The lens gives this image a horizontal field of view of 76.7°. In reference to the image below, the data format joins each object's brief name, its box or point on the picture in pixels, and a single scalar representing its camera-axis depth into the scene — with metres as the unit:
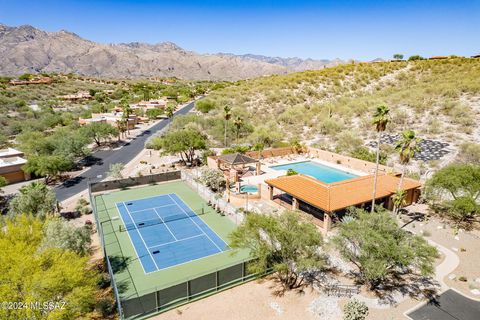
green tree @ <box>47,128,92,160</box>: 44.08
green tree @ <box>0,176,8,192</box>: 30.31
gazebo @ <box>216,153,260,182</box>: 36.91
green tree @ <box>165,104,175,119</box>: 68.49
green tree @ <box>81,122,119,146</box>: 53.97
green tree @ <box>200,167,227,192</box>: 33.81
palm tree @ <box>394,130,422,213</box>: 22.95
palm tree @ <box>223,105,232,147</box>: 48.31
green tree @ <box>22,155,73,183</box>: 35.81
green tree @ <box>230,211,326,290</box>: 16.50
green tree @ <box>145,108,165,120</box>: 86.49
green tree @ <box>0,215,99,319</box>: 11.77
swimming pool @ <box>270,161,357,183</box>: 39.19
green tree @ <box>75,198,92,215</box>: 28.88
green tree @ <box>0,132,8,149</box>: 52.07
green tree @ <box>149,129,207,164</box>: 40.62
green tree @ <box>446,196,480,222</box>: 23.69
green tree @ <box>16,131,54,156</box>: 43.72
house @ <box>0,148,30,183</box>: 36.76
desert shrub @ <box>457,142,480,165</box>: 37.41
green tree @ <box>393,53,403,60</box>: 91.49
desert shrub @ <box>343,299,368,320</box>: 14.23
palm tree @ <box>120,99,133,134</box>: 63.88
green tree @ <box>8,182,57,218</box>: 24.25
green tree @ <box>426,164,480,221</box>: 24.05
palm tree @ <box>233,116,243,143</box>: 48.33
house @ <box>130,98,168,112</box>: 94.68
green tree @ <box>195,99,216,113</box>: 78.62
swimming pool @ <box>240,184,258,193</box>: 34.59
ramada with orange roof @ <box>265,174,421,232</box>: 24.70
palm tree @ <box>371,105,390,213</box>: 22.84
